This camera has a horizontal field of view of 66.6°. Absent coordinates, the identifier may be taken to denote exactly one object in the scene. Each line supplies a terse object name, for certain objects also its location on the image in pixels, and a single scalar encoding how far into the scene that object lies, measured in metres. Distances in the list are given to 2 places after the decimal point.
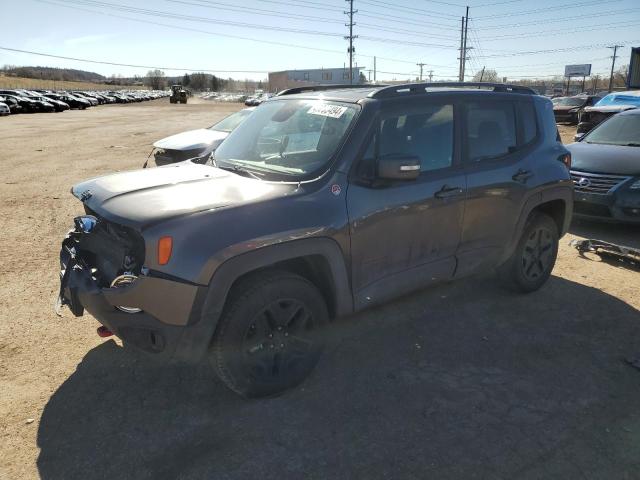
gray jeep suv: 2.58
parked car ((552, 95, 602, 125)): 22.98
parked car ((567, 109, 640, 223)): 6.19
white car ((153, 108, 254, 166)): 8.77
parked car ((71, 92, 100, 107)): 55.50
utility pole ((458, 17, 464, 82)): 65.53
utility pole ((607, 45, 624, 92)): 97.81
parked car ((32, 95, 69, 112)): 41.62
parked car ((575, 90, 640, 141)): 13.65
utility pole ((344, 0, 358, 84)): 69.79
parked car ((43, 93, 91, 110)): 49.48
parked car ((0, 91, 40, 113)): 38.84
